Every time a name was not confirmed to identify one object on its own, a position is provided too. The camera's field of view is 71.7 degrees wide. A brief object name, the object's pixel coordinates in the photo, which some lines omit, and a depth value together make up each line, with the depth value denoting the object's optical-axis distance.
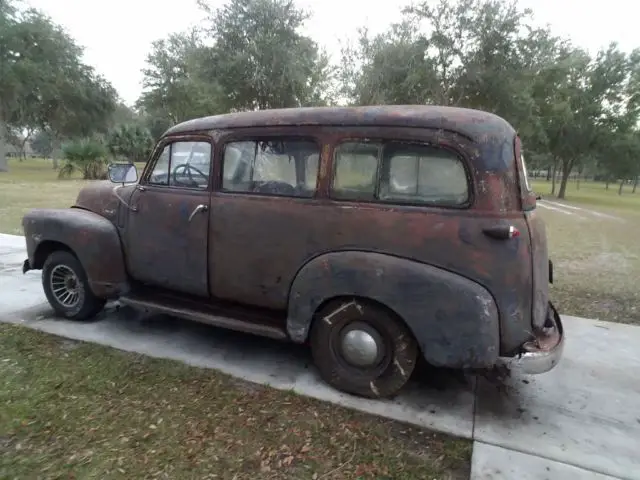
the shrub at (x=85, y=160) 24.70
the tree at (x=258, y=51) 16.22
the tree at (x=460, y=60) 16.52
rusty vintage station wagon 2.74
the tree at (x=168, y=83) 33.88
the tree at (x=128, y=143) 33.85
